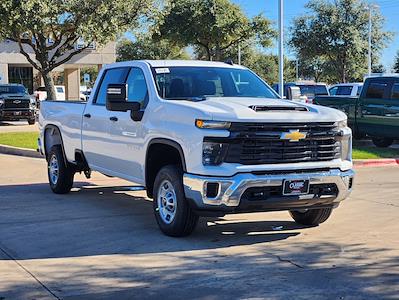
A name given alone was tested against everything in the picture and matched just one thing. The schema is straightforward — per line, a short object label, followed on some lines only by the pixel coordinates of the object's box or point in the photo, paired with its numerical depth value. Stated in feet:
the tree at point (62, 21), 60.70
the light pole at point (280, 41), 62.49
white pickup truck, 20.72
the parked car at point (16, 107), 86.74
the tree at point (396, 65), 211.47
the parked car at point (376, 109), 52.80
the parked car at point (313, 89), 91.61
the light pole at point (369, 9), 122.01
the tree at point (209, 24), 108.37
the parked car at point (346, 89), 75.66
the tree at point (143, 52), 209.87
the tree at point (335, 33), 126.82
